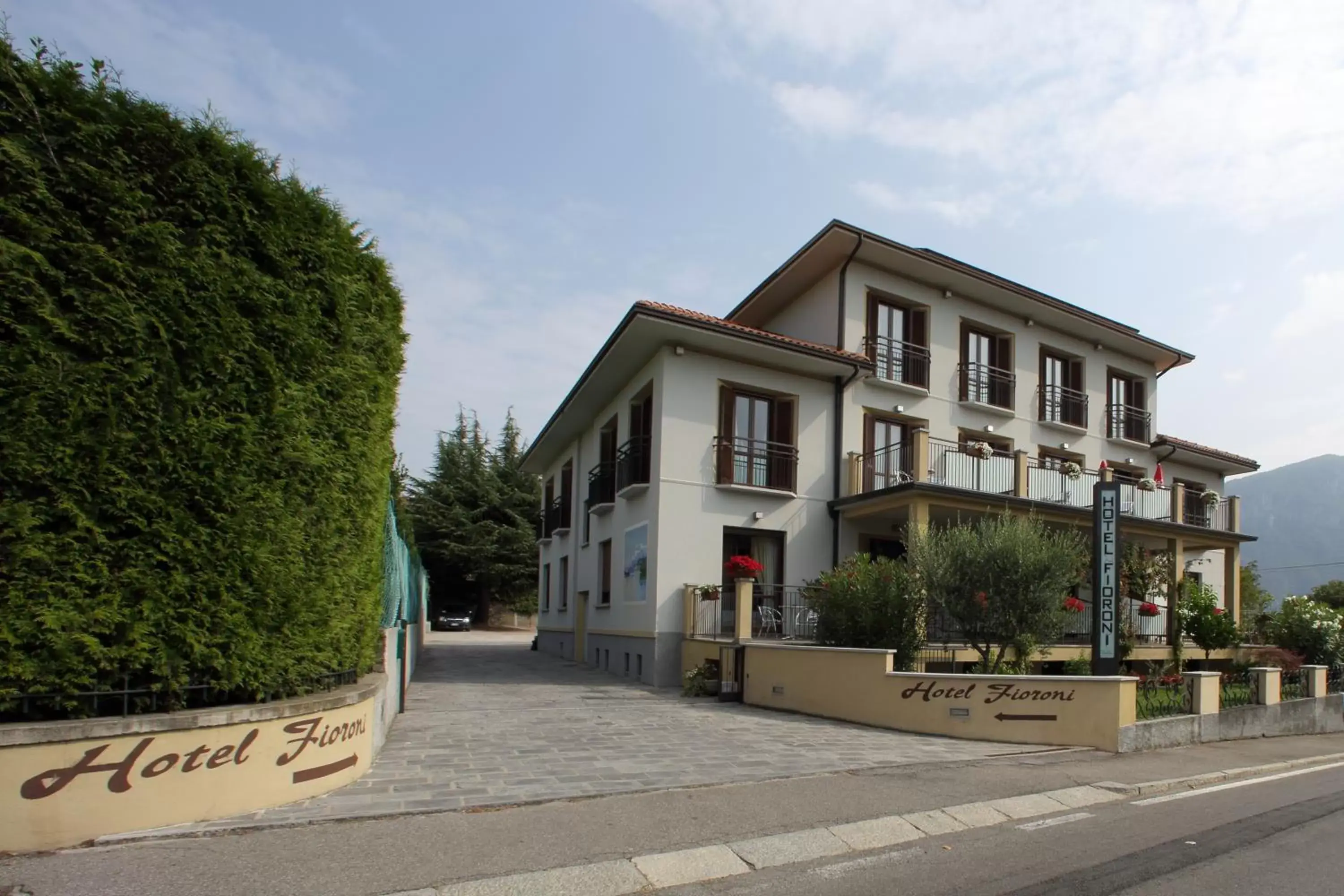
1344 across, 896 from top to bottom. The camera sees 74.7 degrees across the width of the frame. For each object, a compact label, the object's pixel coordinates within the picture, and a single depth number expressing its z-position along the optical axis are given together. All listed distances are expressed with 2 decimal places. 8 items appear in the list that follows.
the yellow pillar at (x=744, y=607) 15.27
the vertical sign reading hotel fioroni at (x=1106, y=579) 11.85
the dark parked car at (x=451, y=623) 42.38
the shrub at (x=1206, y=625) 19.36
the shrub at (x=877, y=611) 13.24
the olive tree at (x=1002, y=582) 12.71
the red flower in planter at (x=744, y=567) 15.68
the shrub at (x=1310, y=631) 17.98
